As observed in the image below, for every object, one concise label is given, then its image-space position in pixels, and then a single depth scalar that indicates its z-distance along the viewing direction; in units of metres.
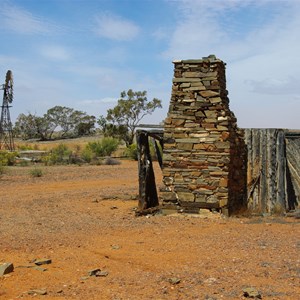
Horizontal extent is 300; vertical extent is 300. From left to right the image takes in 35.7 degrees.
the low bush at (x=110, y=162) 27.38
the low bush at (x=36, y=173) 20.19
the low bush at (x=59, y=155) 27.64
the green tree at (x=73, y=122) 59.59
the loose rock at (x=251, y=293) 5.19
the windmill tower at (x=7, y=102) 33.06
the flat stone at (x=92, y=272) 6.07
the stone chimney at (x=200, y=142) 10.17
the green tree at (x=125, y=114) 39.69
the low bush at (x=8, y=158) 24.71
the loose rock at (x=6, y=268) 5.99
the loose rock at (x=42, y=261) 6.50
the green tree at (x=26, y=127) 59.11
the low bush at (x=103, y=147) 32.29
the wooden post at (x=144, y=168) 11.34
